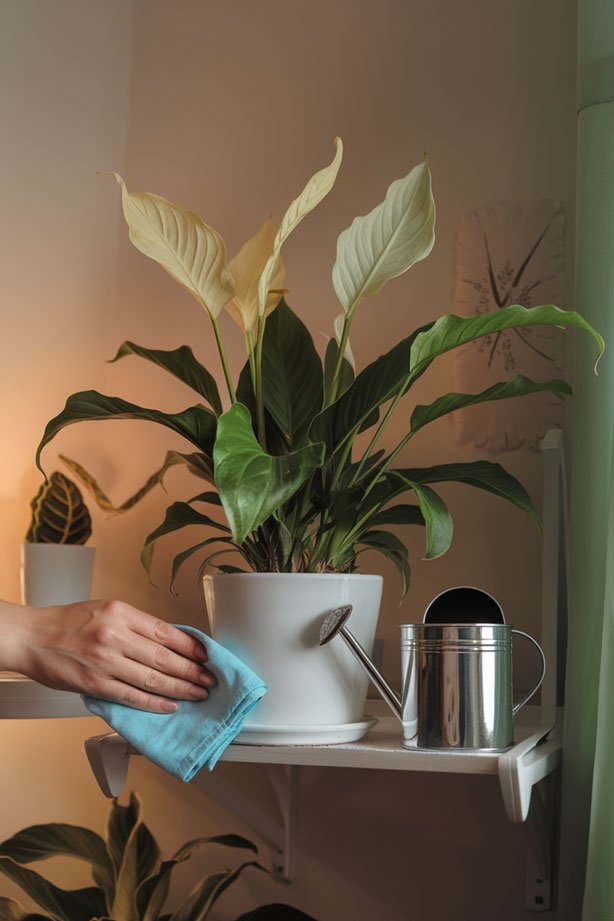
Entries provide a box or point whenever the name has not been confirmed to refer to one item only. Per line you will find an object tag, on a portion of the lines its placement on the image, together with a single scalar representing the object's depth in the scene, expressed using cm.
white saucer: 84
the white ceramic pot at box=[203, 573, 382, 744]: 85
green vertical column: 89
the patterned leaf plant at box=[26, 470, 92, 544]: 131
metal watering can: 80
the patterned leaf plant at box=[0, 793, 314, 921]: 105
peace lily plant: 87
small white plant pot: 126
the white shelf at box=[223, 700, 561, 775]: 76
